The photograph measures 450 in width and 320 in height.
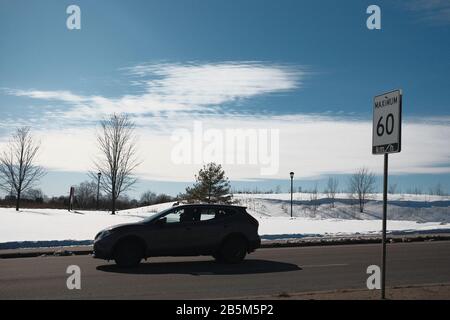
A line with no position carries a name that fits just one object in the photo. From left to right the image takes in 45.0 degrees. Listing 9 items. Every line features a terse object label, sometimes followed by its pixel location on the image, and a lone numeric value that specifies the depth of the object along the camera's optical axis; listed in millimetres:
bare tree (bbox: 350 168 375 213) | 76888
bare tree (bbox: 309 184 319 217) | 73788
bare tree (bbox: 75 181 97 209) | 111131
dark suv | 13430
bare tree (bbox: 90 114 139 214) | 47062
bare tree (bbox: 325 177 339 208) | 82512
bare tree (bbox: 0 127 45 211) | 46906
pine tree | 50688
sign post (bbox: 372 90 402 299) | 8297
